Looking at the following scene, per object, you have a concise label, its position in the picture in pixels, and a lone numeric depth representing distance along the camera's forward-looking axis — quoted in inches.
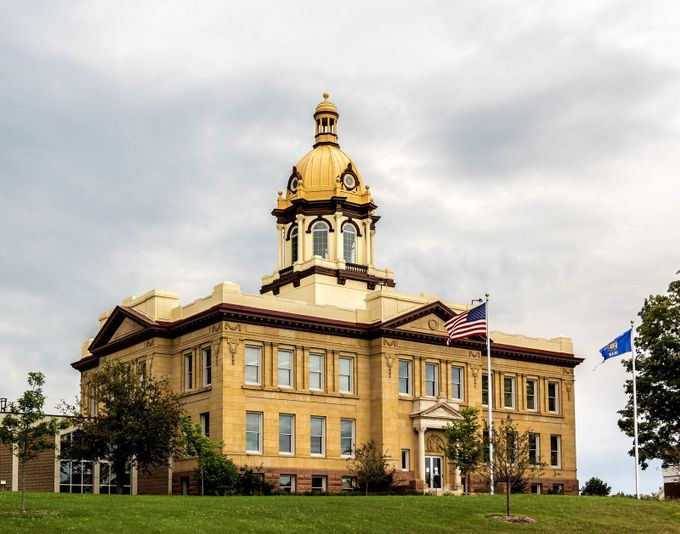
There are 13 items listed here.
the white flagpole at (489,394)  2464.4
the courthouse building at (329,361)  2864.2
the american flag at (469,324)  2760.8
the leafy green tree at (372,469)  2792.8
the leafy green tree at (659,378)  3154.5
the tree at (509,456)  2092.8
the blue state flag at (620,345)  2772.4
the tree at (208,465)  2620.6
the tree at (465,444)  2839.6
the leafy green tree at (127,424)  2508.9
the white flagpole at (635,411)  2765.7
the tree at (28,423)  1856.5
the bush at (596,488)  3326.8
